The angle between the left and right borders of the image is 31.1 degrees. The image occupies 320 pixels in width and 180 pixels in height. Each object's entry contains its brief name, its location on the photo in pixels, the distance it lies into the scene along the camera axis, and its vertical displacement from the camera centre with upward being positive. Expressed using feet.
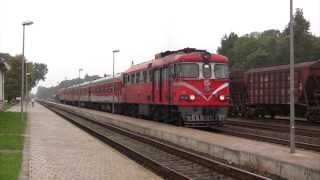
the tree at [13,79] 246.86 +12.21
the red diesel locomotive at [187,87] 78.84 +2.76
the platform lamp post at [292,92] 45.83 +1.15
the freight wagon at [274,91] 96.68 +2.89
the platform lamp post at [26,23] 118.42 +17.33
